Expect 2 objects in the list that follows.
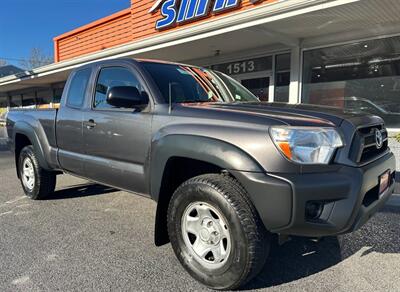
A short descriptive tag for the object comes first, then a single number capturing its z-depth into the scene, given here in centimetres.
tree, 5544
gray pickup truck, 240
